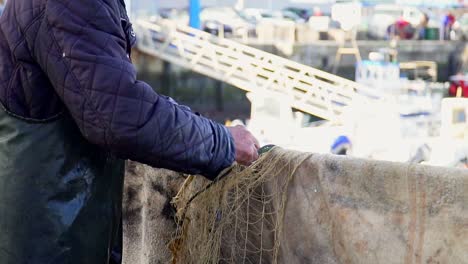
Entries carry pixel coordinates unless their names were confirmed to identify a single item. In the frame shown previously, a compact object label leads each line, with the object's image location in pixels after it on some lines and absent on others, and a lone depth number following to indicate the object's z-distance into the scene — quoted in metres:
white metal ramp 23.75
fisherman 2.69
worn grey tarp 2.83
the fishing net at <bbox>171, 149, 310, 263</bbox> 3.21
